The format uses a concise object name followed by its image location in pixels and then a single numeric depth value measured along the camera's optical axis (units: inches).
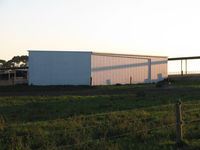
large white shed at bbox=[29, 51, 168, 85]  2349.9
